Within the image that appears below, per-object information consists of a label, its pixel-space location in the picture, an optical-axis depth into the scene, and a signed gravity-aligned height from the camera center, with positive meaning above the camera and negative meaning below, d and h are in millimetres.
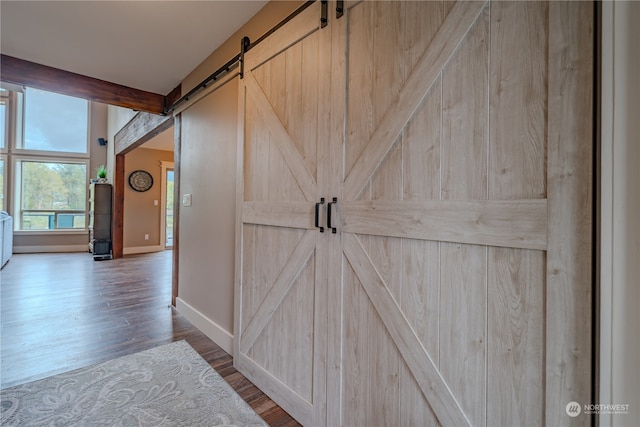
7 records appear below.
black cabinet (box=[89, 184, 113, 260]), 6170 -199
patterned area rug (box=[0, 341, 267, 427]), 1521 -1099
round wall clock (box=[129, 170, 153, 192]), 7066 +762
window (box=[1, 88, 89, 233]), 6746 +1204
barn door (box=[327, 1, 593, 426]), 787 +0
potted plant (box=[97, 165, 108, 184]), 6612 +796
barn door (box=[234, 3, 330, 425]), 1512 -50
